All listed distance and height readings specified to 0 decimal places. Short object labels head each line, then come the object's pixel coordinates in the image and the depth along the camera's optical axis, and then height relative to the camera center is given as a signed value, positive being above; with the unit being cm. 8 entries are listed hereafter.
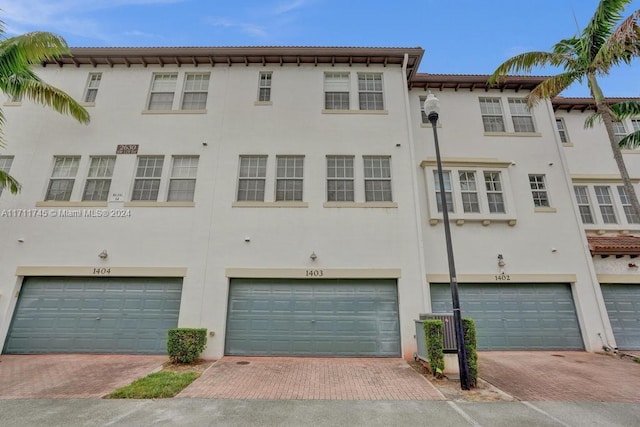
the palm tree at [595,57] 895 +807
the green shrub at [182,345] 899 -126
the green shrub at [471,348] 705 -108
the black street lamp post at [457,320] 685 -40
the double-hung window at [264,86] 1320 +955
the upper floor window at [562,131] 1462 +844
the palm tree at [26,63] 909 +750
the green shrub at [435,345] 775 -109
